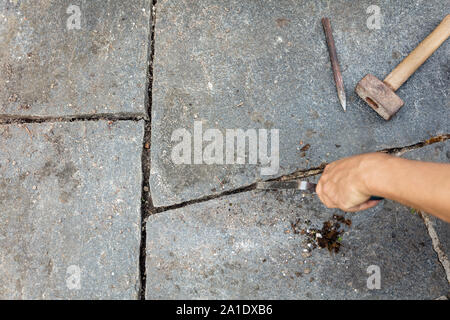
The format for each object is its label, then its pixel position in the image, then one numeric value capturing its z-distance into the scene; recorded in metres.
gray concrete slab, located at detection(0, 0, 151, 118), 2.06
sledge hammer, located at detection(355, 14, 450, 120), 1.90
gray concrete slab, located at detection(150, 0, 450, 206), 1.99
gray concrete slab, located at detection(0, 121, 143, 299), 1.94
